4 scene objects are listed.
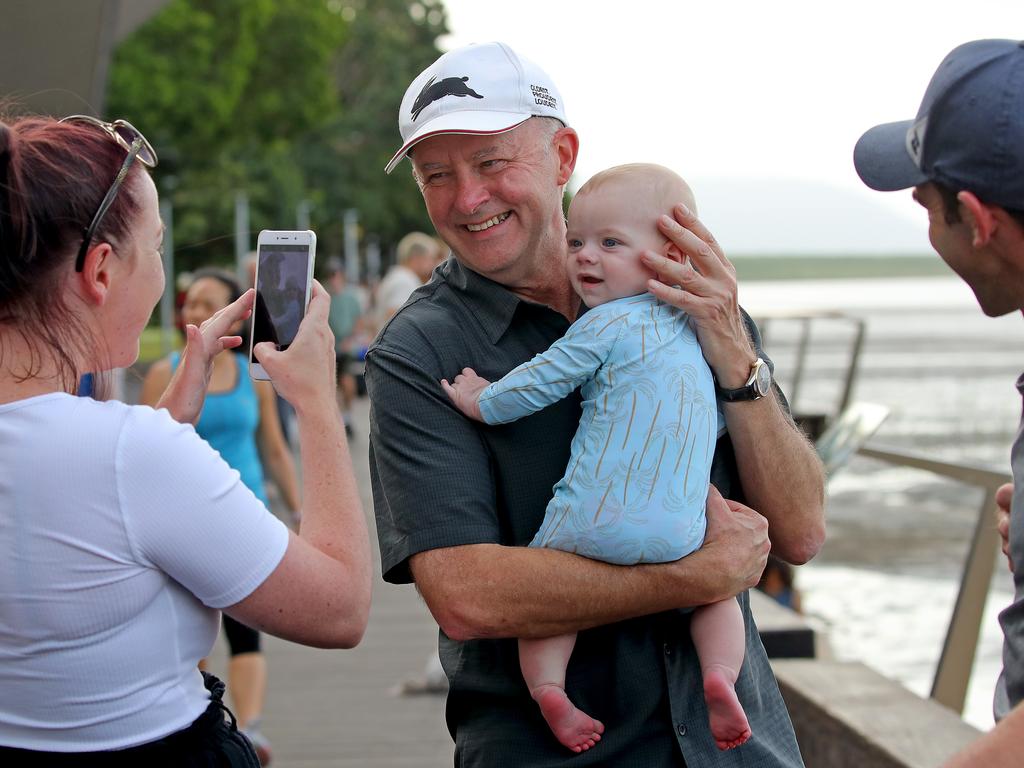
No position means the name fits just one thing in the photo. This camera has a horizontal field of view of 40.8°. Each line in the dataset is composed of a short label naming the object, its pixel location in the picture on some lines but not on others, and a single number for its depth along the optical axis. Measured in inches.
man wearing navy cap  80.5
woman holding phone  80.9
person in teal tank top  229.8
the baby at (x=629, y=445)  99.8
